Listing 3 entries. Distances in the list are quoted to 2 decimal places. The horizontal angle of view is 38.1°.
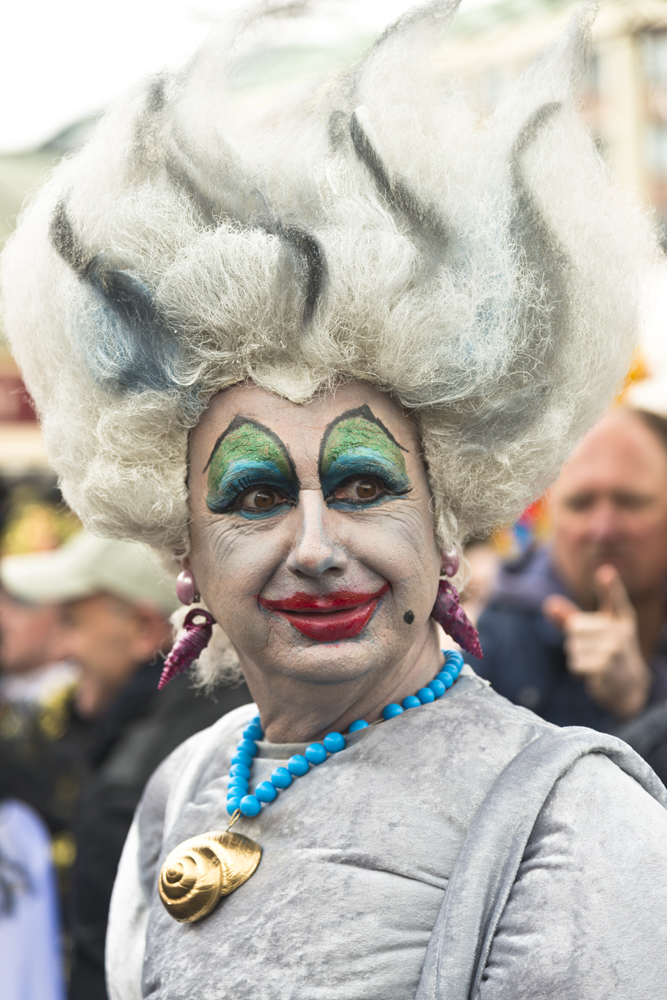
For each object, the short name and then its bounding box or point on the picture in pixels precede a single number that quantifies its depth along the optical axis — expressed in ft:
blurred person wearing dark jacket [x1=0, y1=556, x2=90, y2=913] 13.04
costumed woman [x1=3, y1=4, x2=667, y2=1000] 4.71
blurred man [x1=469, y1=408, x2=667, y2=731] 9.41
